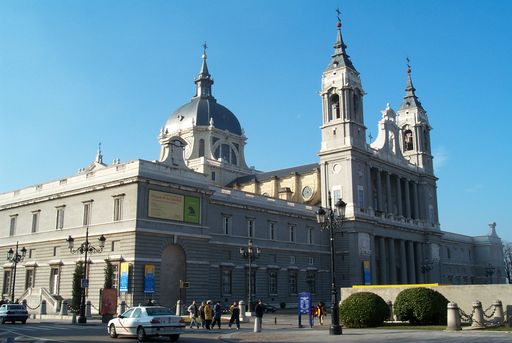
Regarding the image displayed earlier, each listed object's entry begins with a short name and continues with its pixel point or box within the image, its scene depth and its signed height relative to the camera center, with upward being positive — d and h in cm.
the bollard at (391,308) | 3441 -56
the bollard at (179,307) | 4147 -53
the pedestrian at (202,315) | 3400 -89
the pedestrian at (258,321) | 2978 -109
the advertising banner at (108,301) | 3809 -8
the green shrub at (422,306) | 3008 -39
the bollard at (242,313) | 3947 -92
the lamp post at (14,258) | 4619 +345
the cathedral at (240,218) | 4656 +793
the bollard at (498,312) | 2985 -70
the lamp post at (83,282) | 3656 +111
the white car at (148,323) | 2469 -100
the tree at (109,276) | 4400 +178
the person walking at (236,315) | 3344 -90
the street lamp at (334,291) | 2656 +37
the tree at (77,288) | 4359 +89
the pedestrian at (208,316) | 3300 -92
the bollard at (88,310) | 4257 -73
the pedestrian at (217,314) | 3372 -84
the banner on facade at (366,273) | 6662 +293
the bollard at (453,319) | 2652 -93
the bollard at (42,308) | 4550 -61
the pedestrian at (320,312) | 3591 -80
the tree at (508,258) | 11900 +828
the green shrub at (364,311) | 2998 -62
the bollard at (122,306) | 4025 -43
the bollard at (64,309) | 4288 -65
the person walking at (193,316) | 3376 -94
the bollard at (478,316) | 2831 -85
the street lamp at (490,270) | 8914 +432
